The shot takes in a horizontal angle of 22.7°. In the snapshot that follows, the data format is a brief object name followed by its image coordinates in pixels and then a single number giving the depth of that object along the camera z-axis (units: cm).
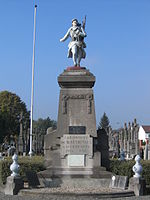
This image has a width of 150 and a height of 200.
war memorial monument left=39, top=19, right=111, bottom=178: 1549
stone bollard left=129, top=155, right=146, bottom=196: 1362
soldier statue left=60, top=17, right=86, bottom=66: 1705
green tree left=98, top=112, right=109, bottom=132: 12426
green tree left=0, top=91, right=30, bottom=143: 6569
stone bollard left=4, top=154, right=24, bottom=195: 1367
